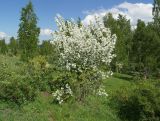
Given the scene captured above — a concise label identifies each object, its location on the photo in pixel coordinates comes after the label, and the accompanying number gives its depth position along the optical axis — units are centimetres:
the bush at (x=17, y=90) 696
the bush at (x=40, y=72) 799
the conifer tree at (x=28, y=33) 1422
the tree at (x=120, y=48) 1874
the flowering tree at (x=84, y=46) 777
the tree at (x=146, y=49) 1739
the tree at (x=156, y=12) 2156
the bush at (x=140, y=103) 696
